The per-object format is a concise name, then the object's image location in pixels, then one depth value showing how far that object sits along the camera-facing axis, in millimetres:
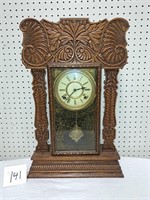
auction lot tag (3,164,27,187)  858
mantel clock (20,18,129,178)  800
